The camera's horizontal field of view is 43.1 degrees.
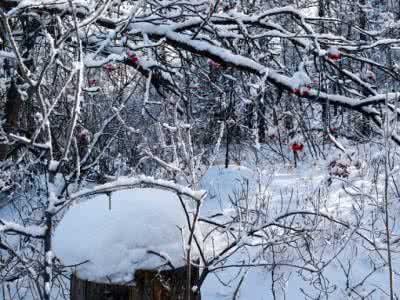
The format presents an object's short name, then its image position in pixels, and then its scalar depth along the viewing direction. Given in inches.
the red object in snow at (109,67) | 133.1
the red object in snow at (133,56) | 134.3
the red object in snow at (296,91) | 115.2
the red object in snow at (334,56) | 116.6
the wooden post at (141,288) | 62.6
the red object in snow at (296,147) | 125.6
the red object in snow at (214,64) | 134.6
